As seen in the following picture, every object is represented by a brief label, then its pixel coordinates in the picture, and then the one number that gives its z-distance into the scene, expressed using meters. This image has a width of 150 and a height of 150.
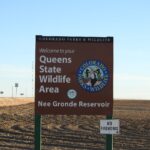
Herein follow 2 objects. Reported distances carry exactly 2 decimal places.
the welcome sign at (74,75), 9.67
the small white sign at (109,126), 9.51
